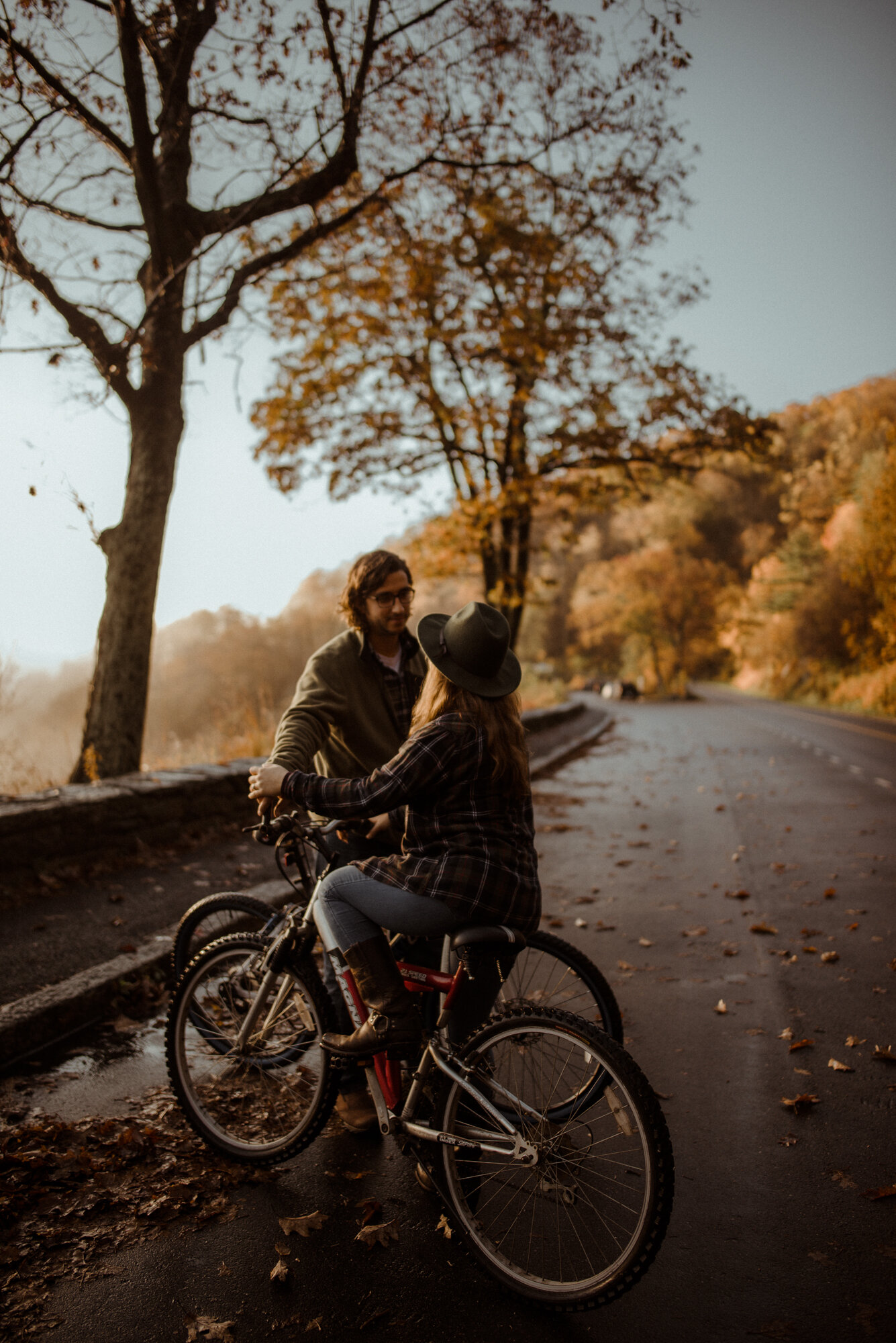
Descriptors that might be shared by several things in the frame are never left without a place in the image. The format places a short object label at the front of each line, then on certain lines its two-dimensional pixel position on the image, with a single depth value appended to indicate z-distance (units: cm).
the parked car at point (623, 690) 4797
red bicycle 231
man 351
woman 263
